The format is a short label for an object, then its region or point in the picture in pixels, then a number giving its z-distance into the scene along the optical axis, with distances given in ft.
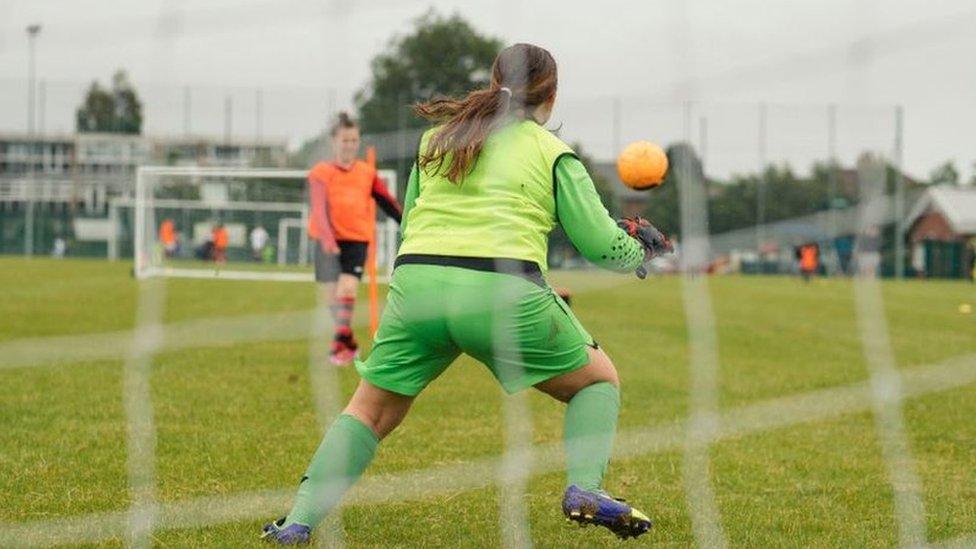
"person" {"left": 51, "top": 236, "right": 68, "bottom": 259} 155.74
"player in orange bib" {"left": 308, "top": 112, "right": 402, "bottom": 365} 33.73
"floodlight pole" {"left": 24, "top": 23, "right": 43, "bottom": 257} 124.06
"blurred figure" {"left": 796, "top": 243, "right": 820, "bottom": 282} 112.98
